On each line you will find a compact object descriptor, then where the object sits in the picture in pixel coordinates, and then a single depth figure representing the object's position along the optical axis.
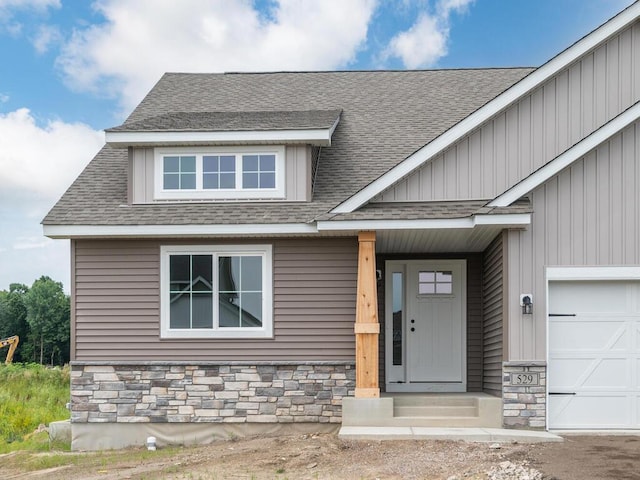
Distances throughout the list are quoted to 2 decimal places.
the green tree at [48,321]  53.59
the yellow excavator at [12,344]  31.20
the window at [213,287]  11.01
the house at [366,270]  9.73
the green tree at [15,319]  55.64
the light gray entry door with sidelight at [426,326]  12.12
